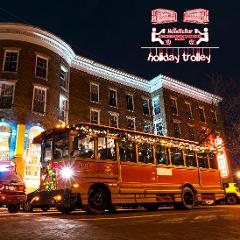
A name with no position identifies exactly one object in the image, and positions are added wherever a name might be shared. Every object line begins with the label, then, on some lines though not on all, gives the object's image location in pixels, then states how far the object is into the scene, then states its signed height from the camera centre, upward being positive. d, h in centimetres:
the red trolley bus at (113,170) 1102 +174
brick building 2230 +1084
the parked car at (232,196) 2472 +102
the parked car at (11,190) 1184 +108
